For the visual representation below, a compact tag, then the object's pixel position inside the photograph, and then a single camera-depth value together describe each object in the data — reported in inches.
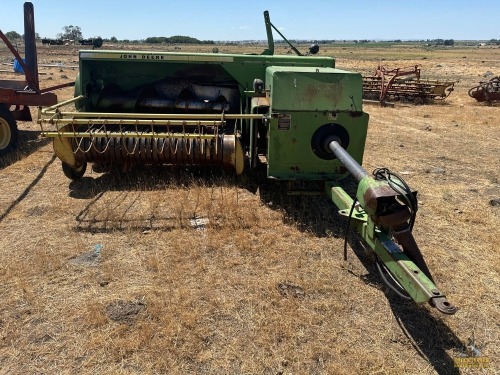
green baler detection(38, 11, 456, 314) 130.6
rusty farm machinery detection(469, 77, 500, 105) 584.1
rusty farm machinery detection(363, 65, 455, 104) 603.1
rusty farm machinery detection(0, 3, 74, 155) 284.8
